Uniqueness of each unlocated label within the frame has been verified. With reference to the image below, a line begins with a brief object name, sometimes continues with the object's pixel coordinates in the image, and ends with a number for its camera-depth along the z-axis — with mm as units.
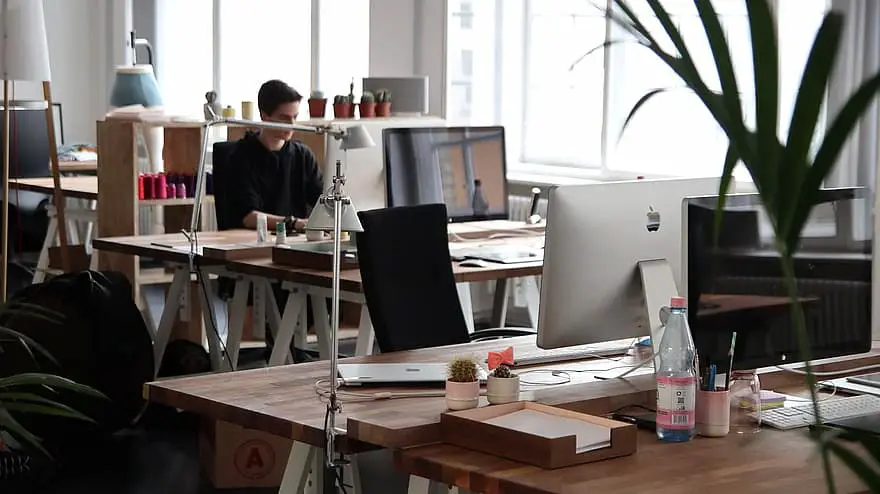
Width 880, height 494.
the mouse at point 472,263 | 4473
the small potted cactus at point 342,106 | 6281
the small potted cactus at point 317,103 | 6375
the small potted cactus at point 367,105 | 6328
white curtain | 5121
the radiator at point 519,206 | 7000
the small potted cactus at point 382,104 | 6398
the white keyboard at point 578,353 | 2990
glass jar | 2500
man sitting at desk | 5398
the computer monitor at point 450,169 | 4680
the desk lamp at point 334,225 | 2312
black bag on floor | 4285
